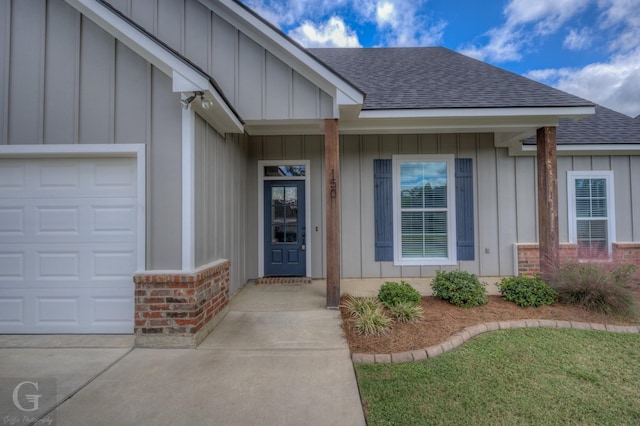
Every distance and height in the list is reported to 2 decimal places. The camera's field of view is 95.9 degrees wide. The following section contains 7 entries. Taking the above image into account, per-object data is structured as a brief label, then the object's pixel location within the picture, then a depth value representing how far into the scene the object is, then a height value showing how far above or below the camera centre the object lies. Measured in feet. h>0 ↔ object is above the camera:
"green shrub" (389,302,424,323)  12.39 -4.07
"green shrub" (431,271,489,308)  14.07 -3.51
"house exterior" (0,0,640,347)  11.30 +2.83
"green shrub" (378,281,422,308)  13.53 -3.61
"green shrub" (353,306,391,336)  11.33 -4.16
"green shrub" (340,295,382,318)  12.85 -3.98
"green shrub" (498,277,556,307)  13.97 -3.65
